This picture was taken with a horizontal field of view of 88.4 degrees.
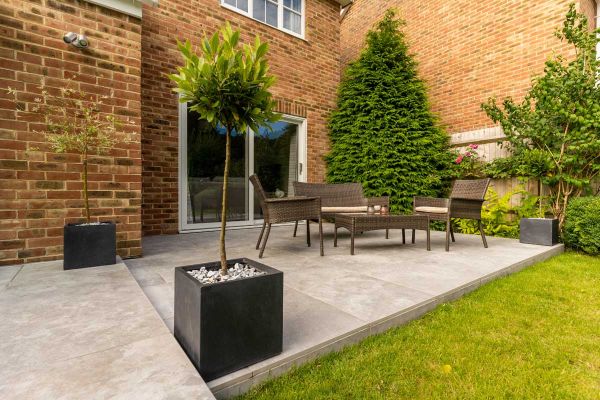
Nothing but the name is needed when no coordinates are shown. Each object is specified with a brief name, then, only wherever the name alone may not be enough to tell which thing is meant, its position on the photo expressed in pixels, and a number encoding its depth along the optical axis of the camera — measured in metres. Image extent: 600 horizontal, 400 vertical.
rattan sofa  4.57
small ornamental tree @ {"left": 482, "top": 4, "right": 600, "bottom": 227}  3.82
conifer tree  5.59
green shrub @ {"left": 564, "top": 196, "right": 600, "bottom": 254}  3.76
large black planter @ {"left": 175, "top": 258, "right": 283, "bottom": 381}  1.17
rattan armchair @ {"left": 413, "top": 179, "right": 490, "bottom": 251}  3.76
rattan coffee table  3.32
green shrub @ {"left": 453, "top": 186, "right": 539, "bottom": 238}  4.70
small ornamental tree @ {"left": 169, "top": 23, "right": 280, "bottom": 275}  1.30
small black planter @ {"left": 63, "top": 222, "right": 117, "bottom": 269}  2.52
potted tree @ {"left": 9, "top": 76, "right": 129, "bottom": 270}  2.54
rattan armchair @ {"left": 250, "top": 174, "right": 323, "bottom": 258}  3.34
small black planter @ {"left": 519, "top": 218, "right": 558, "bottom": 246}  4.00
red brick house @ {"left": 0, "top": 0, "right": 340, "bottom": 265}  2.60
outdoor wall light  2.71
